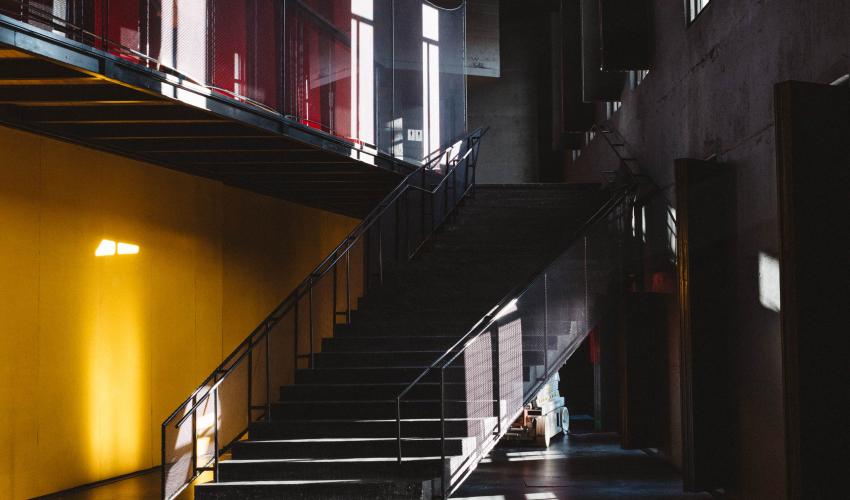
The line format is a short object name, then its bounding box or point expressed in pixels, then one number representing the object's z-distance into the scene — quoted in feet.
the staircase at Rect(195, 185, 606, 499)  26.99
